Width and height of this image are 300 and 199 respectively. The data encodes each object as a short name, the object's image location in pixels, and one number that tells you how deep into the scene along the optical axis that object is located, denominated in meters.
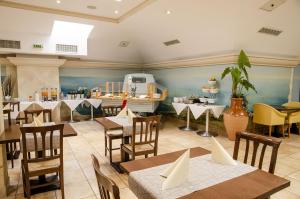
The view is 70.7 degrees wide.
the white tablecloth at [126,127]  3.22
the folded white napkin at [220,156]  1.73
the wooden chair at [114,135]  3.44
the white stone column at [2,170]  2.51
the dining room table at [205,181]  1.30
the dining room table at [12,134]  2.39
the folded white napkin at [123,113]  3.84
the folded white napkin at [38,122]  2.81
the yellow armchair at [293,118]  5.49
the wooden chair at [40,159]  2.24
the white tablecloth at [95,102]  6.89
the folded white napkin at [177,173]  1.36
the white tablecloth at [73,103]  6.50
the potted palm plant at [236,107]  4.78
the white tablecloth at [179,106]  5.88
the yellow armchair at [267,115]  5.16
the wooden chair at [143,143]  2.89
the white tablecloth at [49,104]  6.04
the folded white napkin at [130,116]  3.44
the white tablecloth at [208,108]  5.31
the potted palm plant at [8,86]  6.26
